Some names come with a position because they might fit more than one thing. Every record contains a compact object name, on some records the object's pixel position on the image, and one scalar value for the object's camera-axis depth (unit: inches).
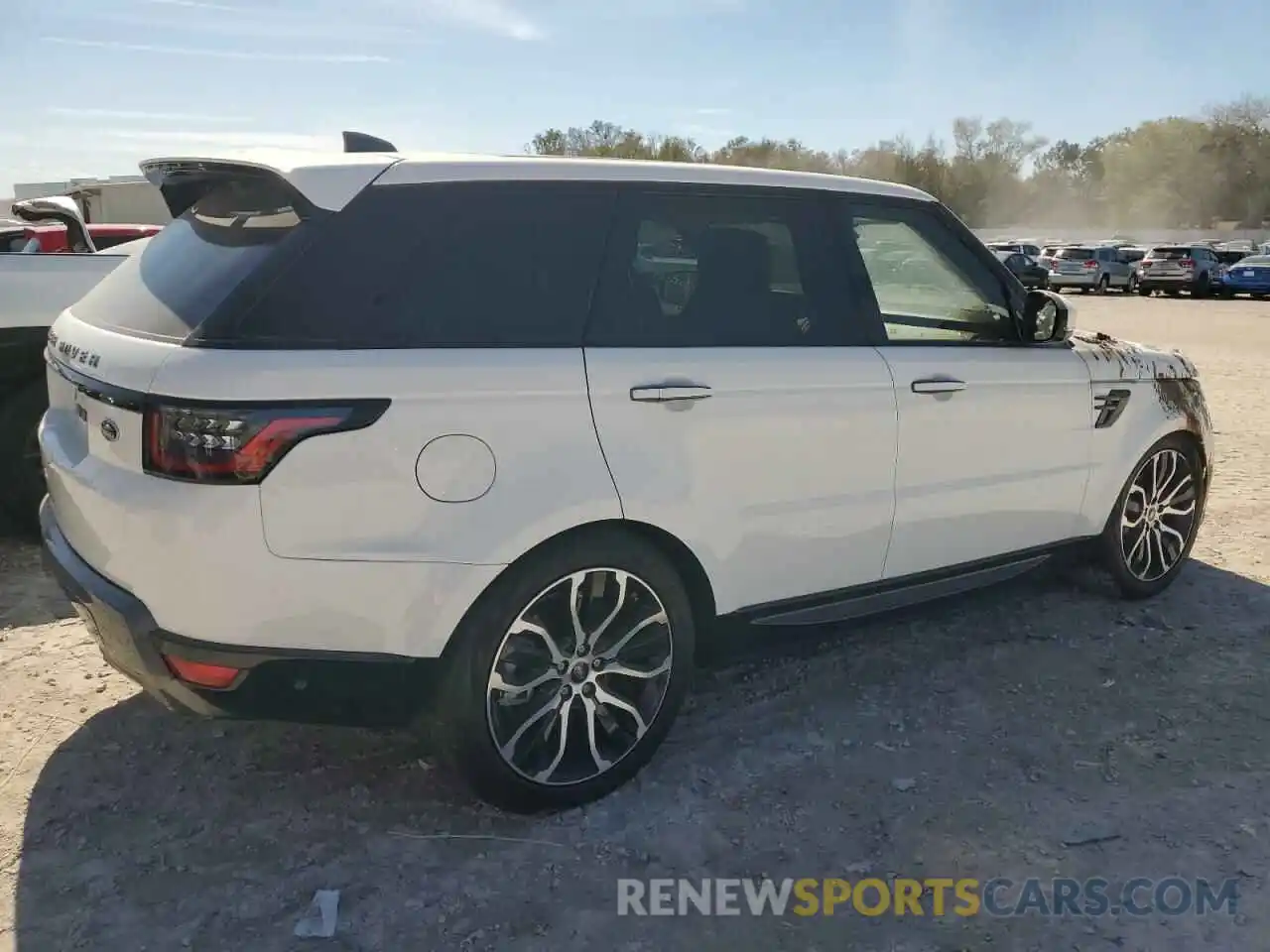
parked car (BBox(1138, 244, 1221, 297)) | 1259.8
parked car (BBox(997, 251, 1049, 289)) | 824.3
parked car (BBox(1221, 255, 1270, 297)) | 1227.9
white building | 1085.1
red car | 275.9
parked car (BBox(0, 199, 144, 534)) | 204.5
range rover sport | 105.3
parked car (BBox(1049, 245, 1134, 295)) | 1359.5
